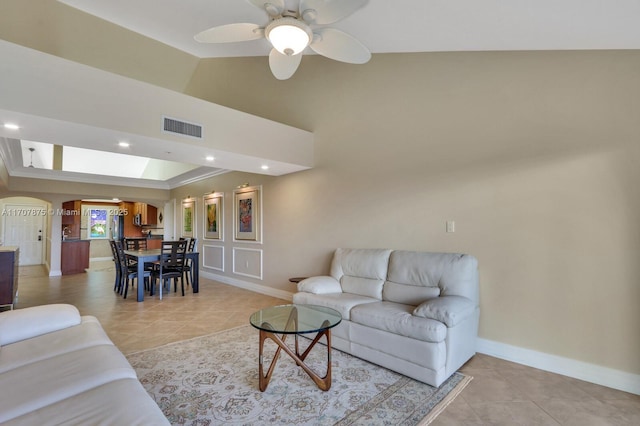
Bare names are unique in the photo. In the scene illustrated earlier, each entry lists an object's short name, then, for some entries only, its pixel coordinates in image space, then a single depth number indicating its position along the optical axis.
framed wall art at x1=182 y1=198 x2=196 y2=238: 7.96
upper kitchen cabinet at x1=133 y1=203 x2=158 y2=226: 10.98
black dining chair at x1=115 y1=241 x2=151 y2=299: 5.55
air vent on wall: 3.20
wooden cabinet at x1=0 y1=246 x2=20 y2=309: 4.18
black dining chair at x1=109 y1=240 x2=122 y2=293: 5.87
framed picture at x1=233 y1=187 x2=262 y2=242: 5.84
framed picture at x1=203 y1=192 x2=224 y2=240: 6.91
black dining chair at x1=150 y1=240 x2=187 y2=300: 5.52
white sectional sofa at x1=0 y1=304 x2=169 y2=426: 1.21
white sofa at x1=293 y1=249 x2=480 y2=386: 2.44
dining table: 5.25
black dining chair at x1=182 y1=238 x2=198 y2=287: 5.86
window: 12.08
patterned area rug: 2.02
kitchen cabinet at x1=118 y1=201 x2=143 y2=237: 12.10
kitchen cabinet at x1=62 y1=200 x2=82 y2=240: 9.09
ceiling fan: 1.80
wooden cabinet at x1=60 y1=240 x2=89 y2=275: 8.30
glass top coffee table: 2.31
